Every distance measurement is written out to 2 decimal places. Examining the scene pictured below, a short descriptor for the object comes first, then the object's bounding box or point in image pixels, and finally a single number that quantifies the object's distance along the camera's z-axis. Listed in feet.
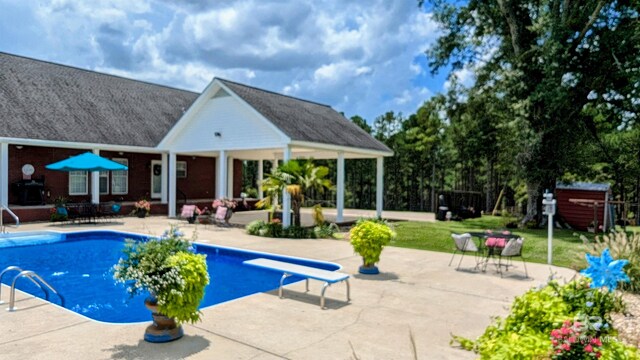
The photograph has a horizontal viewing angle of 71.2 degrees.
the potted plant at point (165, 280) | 16.56
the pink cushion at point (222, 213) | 59.06
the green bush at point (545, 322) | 11.91
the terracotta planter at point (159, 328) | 17.30
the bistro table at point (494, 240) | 33.12
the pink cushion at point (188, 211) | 61.21
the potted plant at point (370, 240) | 30.37
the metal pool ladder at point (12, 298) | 21.62
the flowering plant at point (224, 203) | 60.29
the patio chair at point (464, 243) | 33.30
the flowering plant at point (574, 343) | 11.08
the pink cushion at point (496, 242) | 33.58
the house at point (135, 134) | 60.59
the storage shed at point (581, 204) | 63.87
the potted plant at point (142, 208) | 70.28
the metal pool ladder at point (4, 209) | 50.13
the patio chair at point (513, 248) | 31.32
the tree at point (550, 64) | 57.52
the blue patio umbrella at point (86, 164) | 58.95
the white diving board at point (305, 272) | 24.19
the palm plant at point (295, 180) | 50.98
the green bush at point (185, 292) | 16.57
